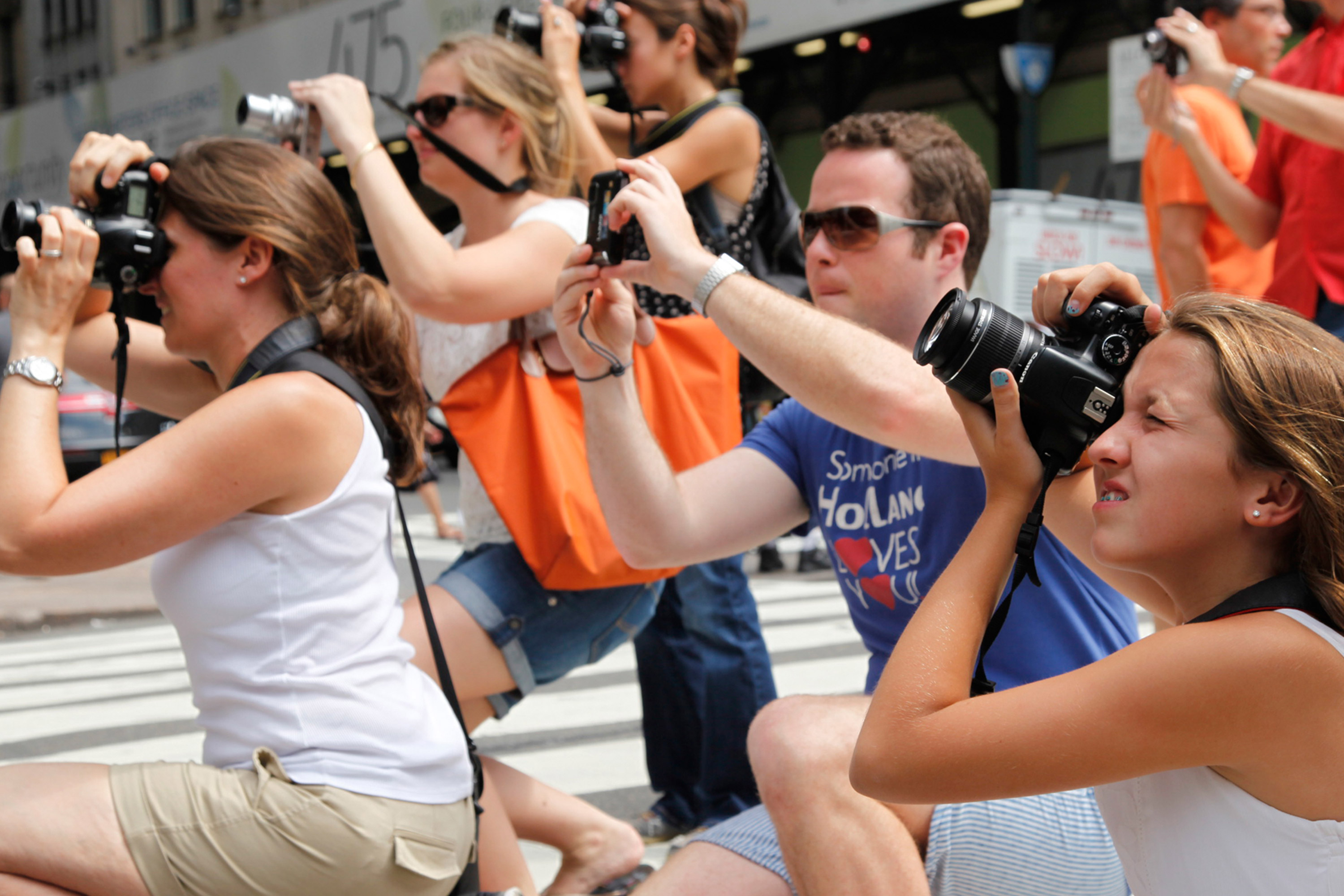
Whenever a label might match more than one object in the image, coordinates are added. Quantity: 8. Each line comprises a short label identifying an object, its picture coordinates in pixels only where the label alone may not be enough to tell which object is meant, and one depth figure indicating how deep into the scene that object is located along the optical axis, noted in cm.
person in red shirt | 344
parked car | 1115
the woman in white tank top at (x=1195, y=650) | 143
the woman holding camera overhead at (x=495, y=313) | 282
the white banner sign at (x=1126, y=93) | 880
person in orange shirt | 409
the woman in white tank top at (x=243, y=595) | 203
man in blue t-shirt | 190
